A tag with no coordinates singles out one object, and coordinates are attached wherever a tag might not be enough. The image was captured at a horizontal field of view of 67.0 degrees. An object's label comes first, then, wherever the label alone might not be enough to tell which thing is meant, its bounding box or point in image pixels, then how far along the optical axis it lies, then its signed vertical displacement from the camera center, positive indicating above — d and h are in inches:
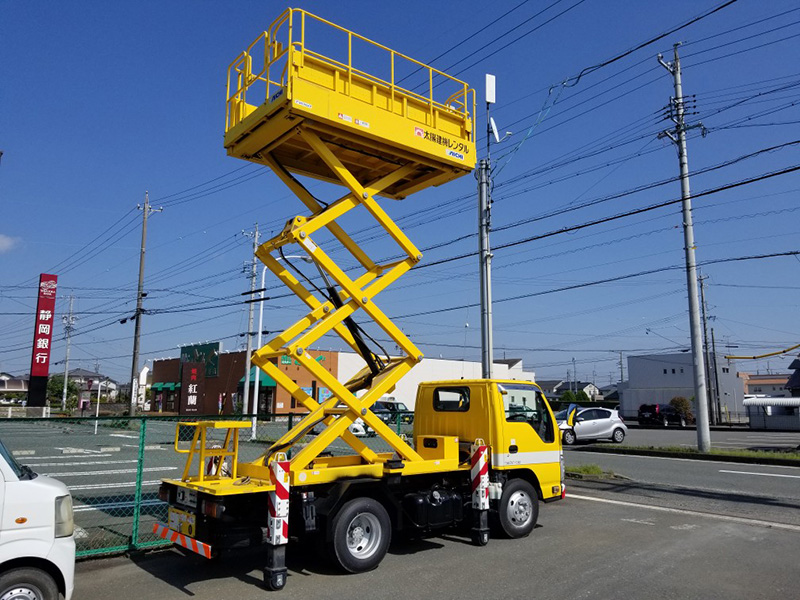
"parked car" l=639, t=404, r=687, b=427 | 1631.4 -30.2
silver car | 962.1 -35.1
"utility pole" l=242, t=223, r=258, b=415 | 1217.8 +117.0
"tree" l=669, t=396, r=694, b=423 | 1765.9 -4.5
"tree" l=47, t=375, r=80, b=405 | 2947.8 +70.9
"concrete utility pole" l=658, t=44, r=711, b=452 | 753.0 +171.6
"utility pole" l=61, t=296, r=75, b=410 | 2780.5 +358.7
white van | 174.4 -39.4
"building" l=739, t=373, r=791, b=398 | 3935.0 +144.5
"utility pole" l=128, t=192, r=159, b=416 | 1302.5 +108.0
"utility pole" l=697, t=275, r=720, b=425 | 1755.7 +48.1
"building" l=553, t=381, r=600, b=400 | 4670.3 +139.4
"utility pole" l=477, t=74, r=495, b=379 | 600.1 +159.7
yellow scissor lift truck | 253.9 -3.2
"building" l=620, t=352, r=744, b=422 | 2475.4 +96.9
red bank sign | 1453.0 +178.8
